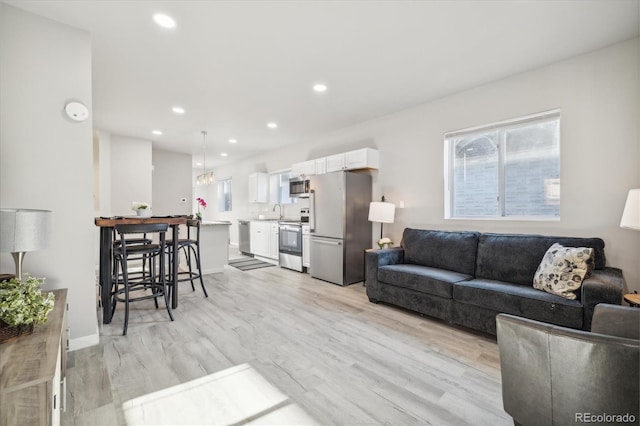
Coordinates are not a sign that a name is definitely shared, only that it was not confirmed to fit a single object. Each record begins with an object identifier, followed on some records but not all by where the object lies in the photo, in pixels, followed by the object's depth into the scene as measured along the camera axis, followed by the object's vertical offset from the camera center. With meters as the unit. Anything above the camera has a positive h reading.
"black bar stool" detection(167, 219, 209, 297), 3.62 -0.45
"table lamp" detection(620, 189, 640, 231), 2.08 -0.03
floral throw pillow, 2.26 -0.53
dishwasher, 7.33 -0.69
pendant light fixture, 6.08 +0.76
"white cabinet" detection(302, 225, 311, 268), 5.21 -0.70
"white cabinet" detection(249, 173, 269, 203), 7.24 +0.59
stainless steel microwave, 5.84 +0.50
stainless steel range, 5.39 -0.70
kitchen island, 5.05 -0.66
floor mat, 5.73 -1.18
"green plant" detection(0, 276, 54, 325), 1.28 -0.45
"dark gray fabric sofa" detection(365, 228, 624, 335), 2.19 -0.73
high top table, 2.84 -0.41
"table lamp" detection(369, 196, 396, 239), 4.20 -0.04
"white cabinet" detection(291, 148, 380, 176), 4.54 +0.85
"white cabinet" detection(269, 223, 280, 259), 6.02 -0.73
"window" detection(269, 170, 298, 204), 6.99 +0.58
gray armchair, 0.98 -0.64
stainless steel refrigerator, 4.41 -0.26
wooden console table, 0.99 -0.62
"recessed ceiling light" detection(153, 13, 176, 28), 2.24 +1.58
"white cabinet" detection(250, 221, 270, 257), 6.38 -0.67
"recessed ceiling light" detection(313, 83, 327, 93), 3.50 +1.58
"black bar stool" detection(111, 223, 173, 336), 2.74 -0.45
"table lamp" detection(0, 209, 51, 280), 1.50 -0.11
